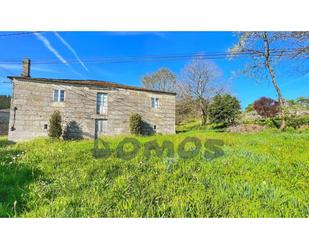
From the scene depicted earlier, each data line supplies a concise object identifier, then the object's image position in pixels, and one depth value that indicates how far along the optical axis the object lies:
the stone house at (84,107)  5.31
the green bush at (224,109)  8.52
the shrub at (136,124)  8.23
